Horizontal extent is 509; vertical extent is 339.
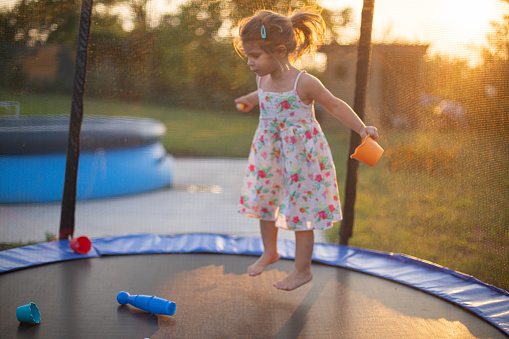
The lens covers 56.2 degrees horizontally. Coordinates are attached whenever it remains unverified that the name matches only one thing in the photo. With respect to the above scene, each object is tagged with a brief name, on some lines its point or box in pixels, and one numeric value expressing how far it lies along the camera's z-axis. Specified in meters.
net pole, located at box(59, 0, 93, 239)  2.36
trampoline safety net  2.02
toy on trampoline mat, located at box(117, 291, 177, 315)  1.60
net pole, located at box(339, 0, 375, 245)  2.43
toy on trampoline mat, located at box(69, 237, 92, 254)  2.26
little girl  1.79
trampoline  1.56
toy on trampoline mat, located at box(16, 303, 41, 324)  1.50
